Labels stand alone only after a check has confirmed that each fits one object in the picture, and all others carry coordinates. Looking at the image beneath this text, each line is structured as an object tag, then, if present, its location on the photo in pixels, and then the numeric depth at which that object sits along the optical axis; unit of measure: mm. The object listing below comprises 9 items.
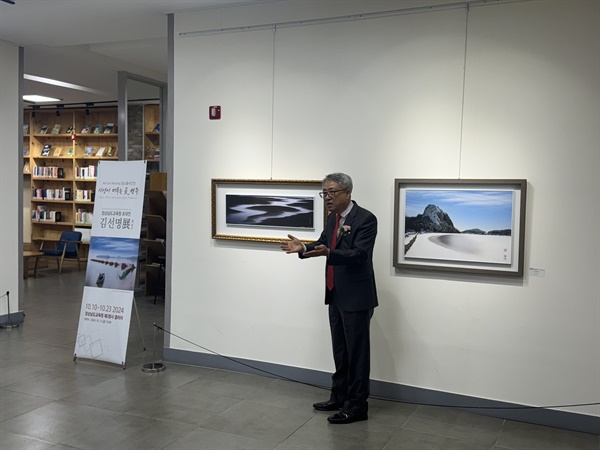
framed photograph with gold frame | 5320
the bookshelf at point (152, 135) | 9445
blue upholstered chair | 11961
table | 10866
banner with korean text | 5641
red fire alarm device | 5668
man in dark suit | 4445
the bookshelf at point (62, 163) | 13141
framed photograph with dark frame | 4539
